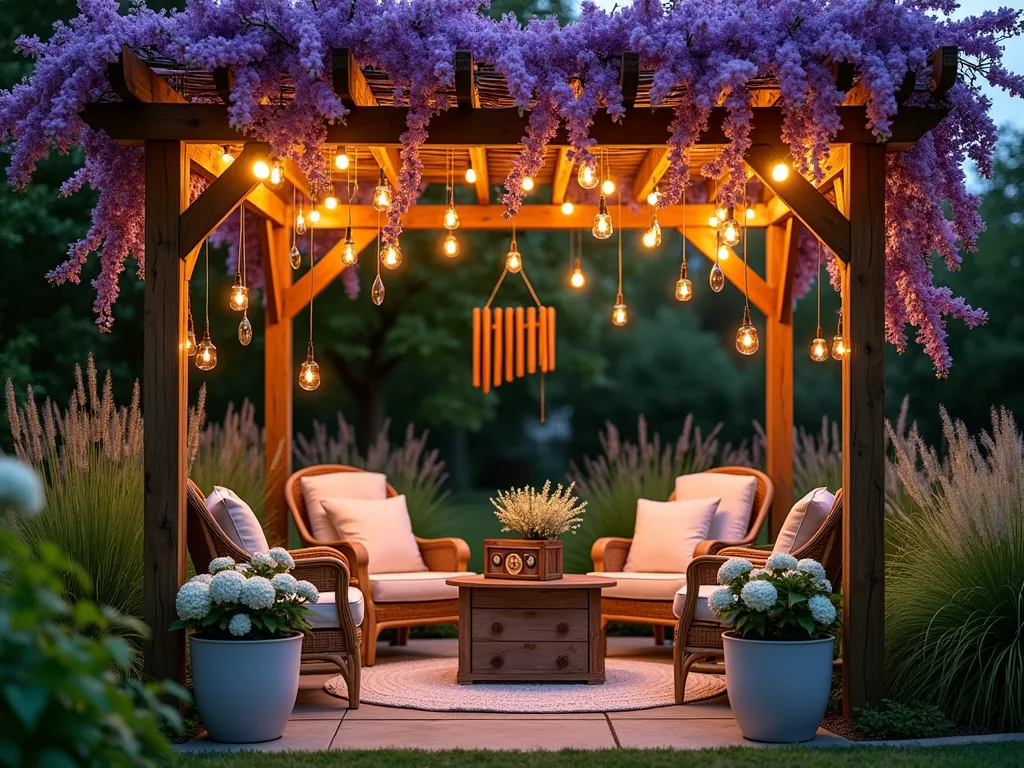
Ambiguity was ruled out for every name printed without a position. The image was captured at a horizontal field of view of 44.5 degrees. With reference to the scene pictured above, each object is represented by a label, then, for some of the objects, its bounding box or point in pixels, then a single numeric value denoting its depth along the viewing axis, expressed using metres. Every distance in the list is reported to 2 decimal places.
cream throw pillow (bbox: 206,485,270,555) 5.89
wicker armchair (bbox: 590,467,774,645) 6.91
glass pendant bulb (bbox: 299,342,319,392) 6.48
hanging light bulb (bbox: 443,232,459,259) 6.94
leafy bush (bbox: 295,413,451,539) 8.70
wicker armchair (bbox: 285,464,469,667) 6.80
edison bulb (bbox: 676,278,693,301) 6.37
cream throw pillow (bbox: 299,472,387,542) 7.60
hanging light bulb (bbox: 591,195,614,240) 5.80
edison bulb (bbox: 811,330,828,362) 6.92
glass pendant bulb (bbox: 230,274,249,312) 6.07
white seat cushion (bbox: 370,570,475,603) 6.97
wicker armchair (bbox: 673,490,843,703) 5.76
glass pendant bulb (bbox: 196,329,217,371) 6.04
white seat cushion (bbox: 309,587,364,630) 5.74
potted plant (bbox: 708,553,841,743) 5.04
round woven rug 5.80
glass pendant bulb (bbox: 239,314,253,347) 6.26
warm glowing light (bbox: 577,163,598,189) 5.20
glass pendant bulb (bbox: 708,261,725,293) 6.12
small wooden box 6.44
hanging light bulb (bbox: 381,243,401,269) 5.82
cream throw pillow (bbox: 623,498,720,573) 7.40
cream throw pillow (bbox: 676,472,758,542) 7.62
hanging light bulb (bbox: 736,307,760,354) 5.93
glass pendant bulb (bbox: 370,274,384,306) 6.27
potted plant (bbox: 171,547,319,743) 5.00
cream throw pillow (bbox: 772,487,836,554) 5.91
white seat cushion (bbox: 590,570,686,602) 6.88
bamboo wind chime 7.84
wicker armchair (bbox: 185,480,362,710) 5.72
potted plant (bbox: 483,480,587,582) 6.46
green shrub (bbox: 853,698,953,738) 5.08
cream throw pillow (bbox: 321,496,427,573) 7.48
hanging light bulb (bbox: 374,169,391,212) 5.98
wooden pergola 5.25
